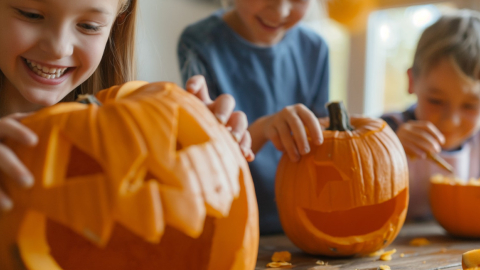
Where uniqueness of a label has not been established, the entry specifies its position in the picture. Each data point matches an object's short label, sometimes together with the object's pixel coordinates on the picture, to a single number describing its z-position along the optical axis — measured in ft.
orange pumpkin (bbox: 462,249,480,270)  2.61
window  8.30
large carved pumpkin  1.81
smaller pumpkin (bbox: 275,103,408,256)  3.15
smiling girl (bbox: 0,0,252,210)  2.71
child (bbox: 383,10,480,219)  4.75
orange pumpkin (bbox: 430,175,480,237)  4.05
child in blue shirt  4.65
